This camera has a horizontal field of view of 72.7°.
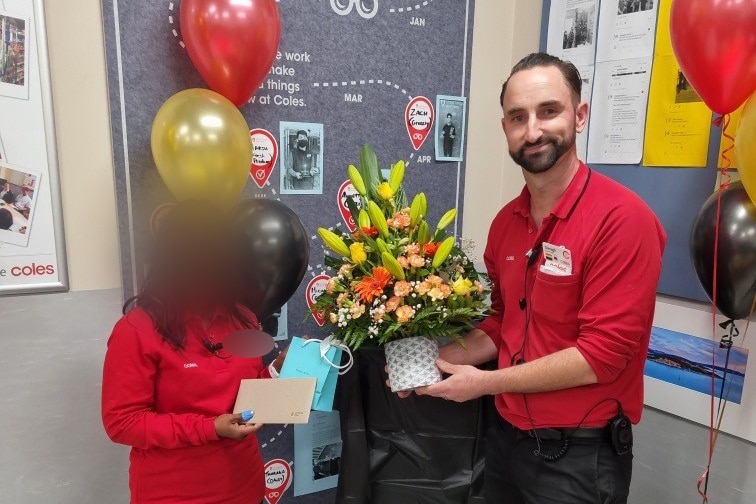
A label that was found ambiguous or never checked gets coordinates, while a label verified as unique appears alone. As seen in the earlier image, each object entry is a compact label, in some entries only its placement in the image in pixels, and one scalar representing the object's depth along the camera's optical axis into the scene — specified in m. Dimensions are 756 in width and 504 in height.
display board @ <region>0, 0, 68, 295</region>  1.23
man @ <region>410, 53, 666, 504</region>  1.06
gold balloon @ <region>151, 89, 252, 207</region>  1.13
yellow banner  1.38
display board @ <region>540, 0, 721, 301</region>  1.38
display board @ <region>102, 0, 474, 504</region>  1.36
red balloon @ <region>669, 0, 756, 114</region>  1.02
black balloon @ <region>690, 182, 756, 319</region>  1.11
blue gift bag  1.21
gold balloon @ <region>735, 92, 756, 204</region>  1.03
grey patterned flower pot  1.16
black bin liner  1.34
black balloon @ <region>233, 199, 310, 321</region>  1.17
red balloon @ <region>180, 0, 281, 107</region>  1.16
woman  1.02
